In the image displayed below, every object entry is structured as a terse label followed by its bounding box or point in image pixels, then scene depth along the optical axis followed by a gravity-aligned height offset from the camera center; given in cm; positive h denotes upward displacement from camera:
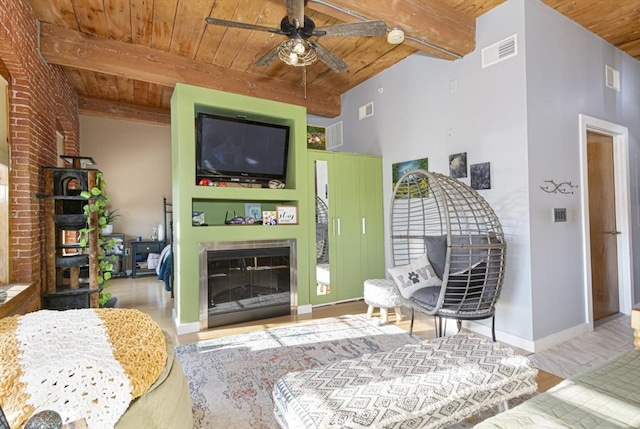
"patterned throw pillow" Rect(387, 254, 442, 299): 273 -52
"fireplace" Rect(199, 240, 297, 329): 342 -69
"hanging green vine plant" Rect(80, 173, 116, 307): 309 -5
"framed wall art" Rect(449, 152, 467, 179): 331 +54
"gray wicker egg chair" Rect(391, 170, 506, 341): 238 -43
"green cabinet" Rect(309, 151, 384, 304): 417 -2
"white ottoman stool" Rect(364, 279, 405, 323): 338 -84
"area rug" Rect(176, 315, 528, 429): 192 -113
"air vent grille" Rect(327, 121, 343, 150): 537 +142
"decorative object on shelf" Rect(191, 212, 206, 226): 351 +2
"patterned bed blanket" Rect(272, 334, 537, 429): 129 -76
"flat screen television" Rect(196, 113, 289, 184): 346 +81
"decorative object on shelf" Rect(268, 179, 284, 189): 387 +43
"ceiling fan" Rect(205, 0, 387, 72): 233 +143
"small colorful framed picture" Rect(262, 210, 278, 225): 380 +2
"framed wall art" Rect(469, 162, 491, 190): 309 +40
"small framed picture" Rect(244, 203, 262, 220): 416 +12
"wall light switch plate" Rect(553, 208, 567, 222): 297 -1
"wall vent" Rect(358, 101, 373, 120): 465 +158
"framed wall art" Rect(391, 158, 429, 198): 380 +63
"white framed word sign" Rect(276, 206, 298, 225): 384 +5
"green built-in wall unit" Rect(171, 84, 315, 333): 332 +25
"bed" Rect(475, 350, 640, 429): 102 -66
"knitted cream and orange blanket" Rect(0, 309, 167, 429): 73 -37
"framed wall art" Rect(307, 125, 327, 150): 472 +122
